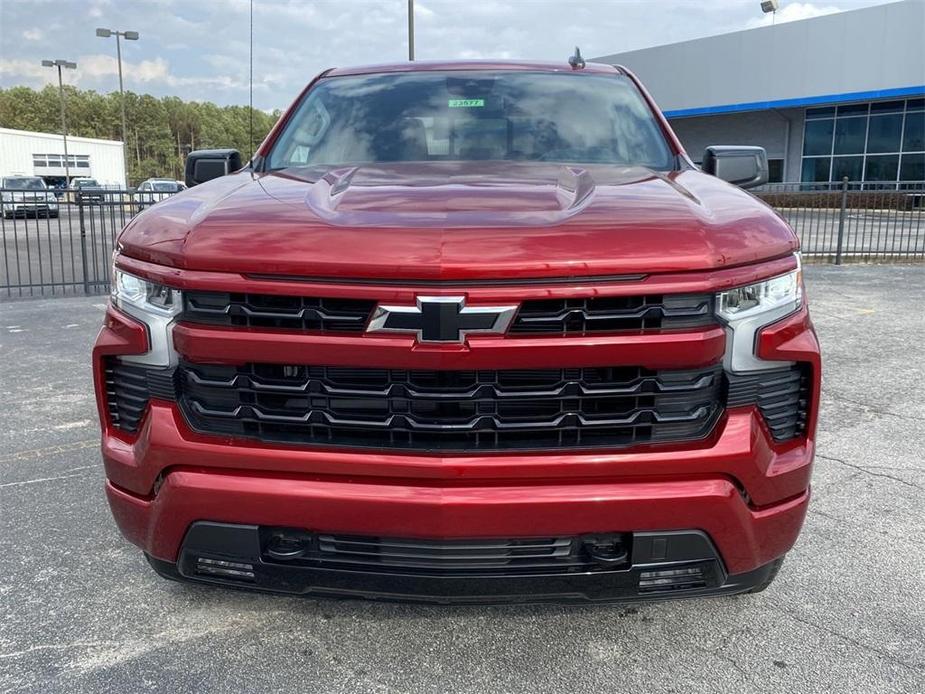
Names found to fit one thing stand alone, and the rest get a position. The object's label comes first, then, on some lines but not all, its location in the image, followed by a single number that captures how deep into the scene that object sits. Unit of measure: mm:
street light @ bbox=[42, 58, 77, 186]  51750
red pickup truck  1944
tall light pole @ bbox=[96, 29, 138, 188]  43938
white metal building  61969
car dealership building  31172
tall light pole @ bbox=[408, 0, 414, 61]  16922
